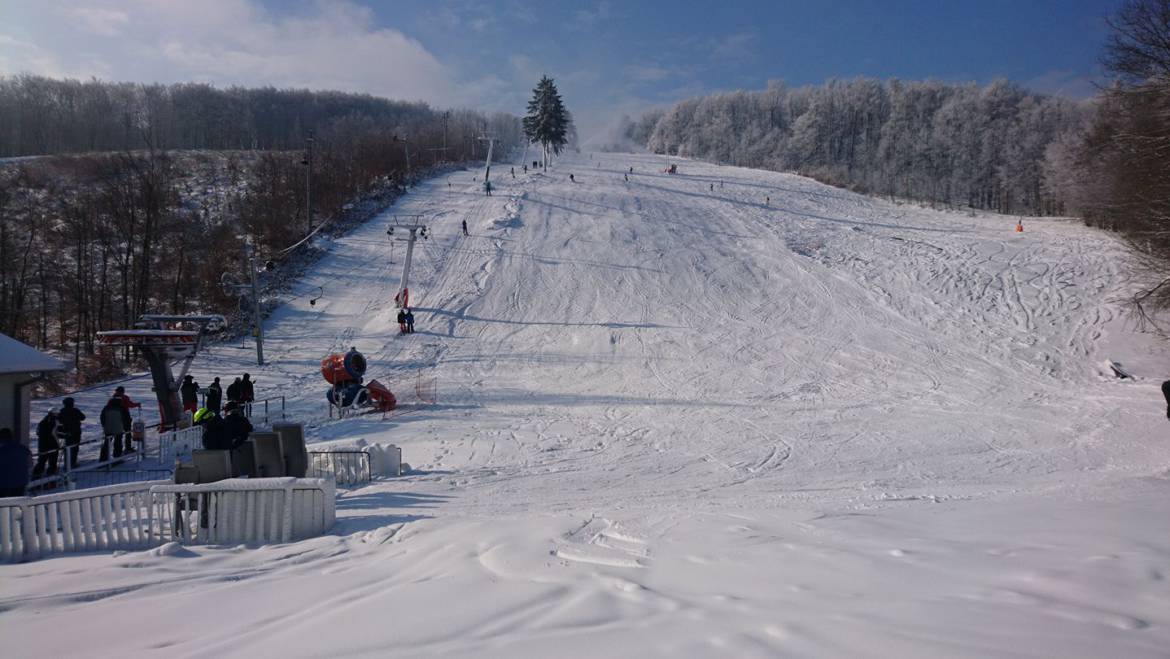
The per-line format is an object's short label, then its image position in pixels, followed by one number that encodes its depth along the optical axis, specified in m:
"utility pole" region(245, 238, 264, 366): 24.69
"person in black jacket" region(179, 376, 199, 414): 18.20
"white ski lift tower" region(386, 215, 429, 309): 28.81
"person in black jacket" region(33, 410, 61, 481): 12.55
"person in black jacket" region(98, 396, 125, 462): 13.44
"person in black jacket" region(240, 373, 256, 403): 17.64
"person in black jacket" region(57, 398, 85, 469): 12.88
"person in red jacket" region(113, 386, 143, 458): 13.88
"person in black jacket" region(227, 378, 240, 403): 17.19
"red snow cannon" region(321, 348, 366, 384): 18.56
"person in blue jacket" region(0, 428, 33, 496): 8.13
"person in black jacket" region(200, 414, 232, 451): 10.08
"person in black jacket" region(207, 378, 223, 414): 16.25
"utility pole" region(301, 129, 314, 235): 41.06
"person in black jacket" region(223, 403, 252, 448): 10.34
